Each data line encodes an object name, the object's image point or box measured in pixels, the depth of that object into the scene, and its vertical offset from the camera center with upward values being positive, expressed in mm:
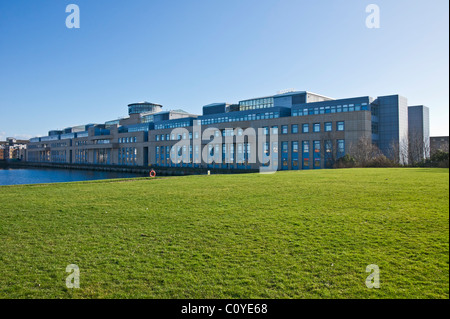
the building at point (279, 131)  71750 +7143
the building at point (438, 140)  90988 +5080
